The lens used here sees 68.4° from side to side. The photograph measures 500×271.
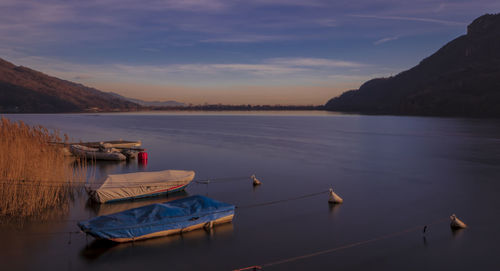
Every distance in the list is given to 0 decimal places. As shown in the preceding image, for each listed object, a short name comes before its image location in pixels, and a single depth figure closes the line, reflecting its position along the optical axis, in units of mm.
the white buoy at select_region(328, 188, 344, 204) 17172
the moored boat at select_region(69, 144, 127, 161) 29470
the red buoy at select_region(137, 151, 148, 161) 30531
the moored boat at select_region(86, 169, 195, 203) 16047
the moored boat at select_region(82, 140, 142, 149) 35472
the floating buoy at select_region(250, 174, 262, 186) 21188
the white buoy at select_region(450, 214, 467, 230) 13680
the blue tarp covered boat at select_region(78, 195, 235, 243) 10930
